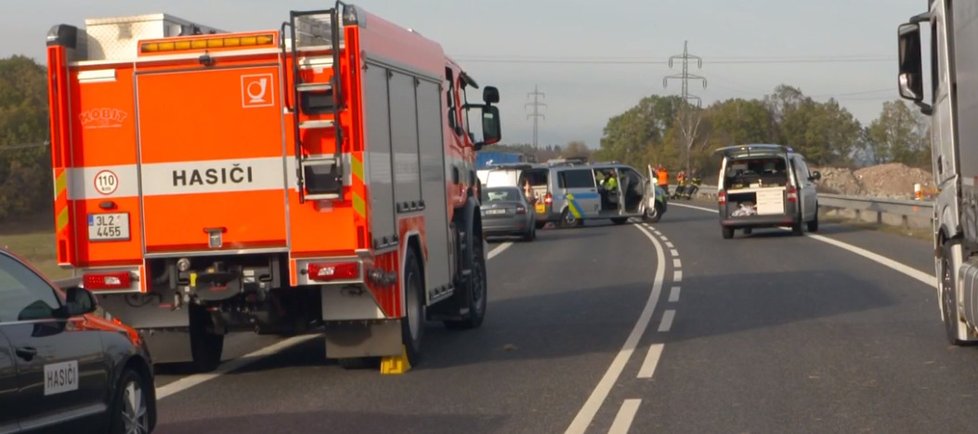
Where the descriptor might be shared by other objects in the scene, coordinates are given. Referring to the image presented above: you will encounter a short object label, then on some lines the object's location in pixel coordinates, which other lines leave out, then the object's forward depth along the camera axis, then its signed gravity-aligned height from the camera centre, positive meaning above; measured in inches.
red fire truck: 424.8 +17.0
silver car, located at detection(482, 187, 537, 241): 1311.5 +0.4
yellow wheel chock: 463.8 -48.5
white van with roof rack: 1202.6 +6.2
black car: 264.4 -26.3
